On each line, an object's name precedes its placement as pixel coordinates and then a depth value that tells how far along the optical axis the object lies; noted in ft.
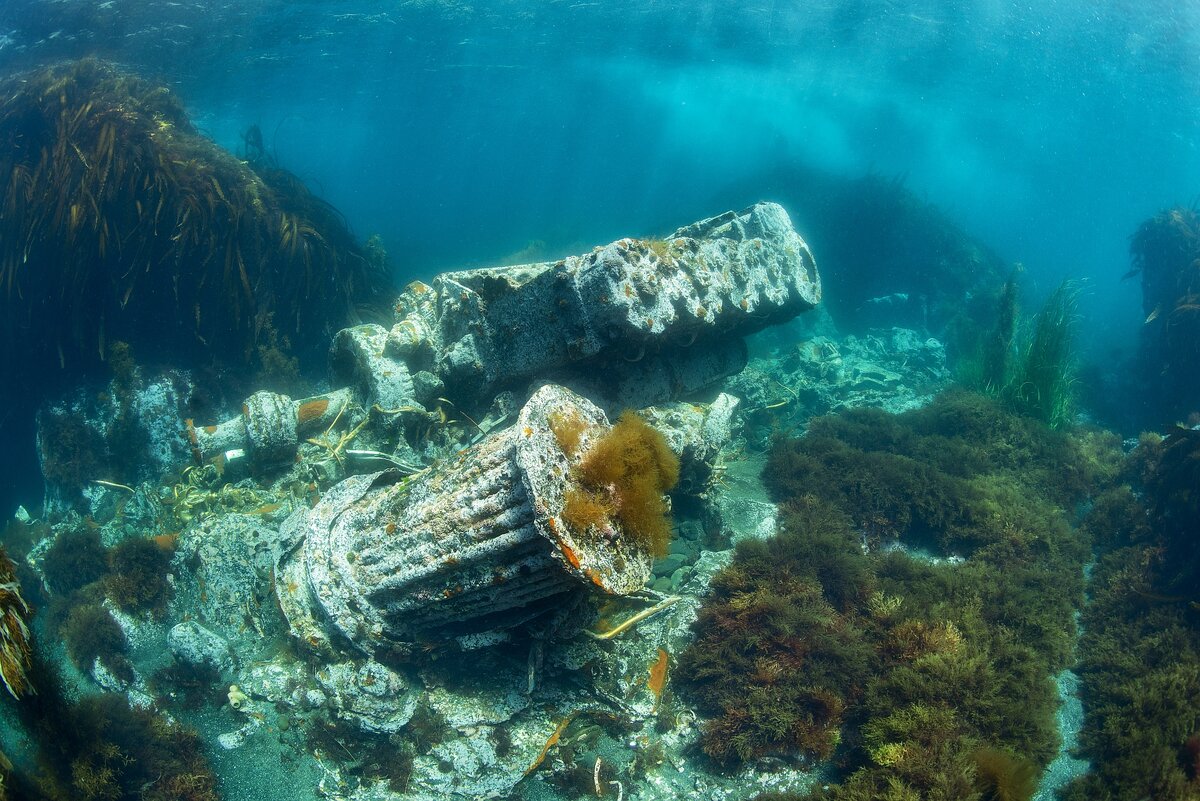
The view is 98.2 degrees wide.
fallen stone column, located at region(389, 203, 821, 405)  15.48
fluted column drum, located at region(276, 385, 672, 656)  9.83
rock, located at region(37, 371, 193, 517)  24.90
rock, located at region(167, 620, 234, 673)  14.05
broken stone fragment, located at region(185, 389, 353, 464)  17.89
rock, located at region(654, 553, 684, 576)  17.89
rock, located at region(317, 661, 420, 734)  12.32
